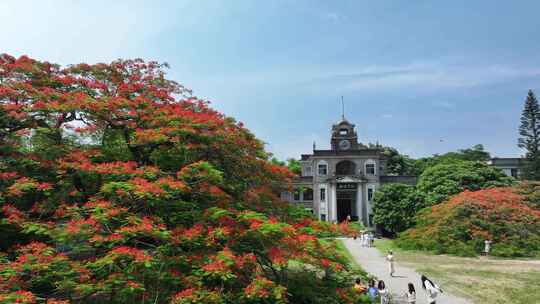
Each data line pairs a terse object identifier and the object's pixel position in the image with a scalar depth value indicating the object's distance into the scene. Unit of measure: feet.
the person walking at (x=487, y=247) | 65.98
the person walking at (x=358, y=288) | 30.63
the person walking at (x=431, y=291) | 30.45
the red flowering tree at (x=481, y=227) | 66.69
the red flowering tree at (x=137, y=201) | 21.68
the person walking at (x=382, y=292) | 32.05
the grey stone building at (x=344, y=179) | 114.73
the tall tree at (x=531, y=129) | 124.77
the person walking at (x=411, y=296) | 31.58
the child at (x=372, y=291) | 33.26
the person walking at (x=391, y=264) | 48.01
